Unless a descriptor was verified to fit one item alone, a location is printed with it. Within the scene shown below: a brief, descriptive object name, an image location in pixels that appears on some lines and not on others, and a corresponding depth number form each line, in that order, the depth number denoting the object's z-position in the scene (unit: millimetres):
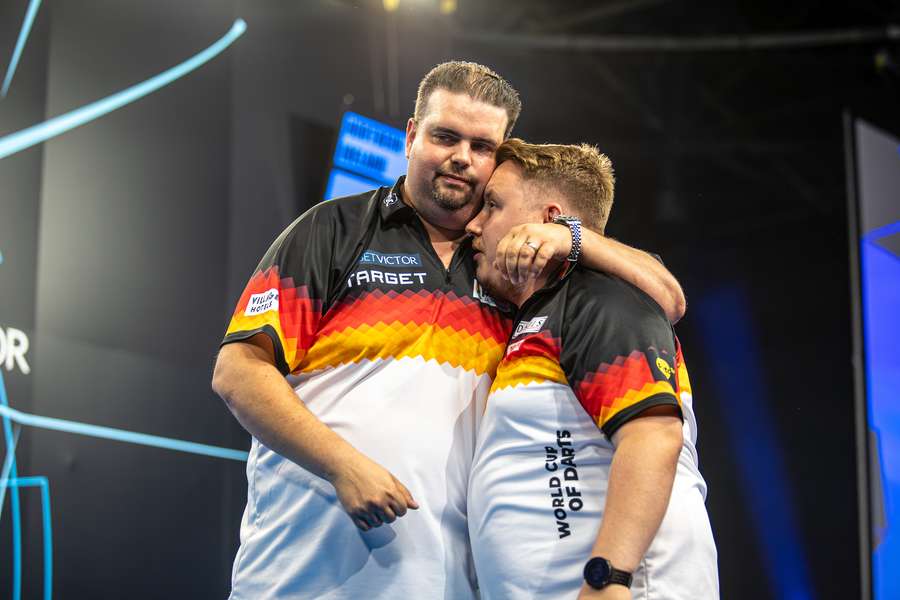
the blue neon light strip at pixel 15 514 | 2963
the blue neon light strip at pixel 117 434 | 3049
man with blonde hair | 1737
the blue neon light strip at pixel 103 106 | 3141
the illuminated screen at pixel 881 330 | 4777
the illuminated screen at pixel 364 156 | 4242
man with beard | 2010
